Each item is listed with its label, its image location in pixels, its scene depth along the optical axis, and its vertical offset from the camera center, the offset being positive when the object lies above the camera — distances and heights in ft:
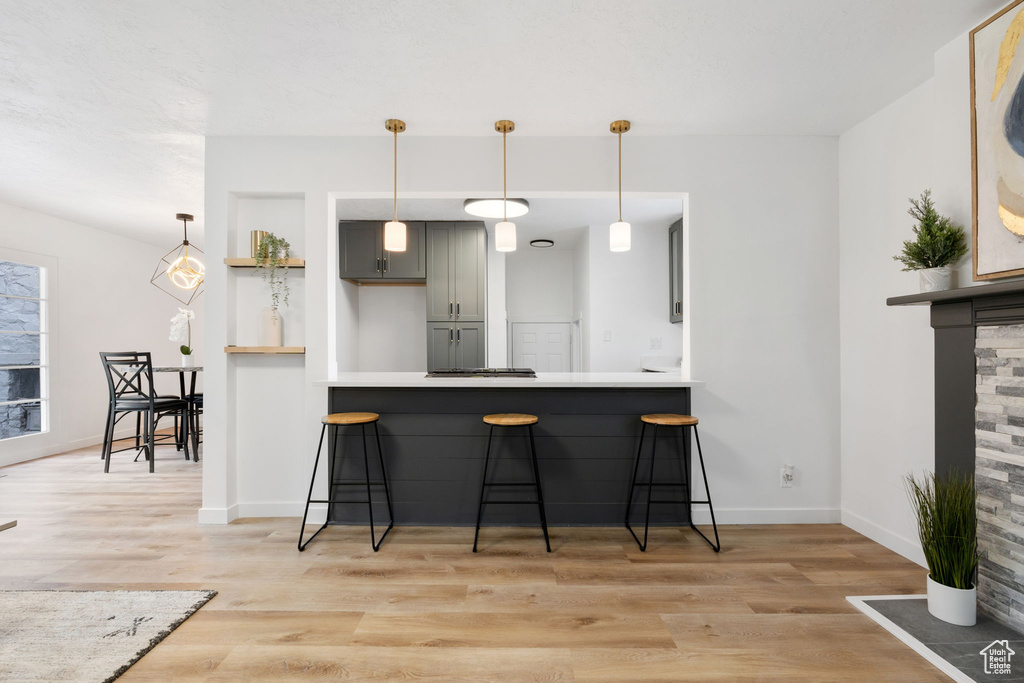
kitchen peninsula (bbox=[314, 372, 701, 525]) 10.27 -2.15
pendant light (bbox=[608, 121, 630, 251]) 9.77 +2.16
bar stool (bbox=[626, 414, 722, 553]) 9.05 -2.09
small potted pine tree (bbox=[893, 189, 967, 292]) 7.23 +1.35
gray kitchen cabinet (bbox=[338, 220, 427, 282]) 17.04 +2.96
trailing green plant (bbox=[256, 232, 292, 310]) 10.38 +1.63
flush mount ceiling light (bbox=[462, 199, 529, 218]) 13.01 +3.55
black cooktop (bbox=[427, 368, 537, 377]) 11.18 -0.69
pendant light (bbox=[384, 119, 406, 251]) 9.76 +2.15
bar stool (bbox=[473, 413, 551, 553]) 9.01 -1.46
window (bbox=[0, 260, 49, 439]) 15.57 -0.25
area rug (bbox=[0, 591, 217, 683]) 5.72 -3.68
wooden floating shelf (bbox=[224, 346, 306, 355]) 10.28 -0.15
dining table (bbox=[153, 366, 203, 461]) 15.88 -2.21
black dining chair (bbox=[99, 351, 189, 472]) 15.21 -1.80
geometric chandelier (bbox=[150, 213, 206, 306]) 17.83 +2.60
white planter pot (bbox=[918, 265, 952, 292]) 7.24 +0.90
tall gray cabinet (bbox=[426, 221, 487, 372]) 17.16 +1.69
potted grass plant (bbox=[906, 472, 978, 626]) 6.42 -2.72
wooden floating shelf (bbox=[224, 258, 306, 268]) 10.34 +1.64
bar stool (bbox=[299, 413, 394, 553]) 9.22 -1.69
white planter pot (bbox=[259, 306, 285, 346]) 10.55 +0.29
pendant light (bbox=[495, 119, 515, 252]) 9.83 +2.16
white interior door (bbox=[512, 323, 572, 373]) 21.42 -0.05
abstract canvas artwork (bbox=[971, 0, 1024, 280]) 6.09 +2.48
